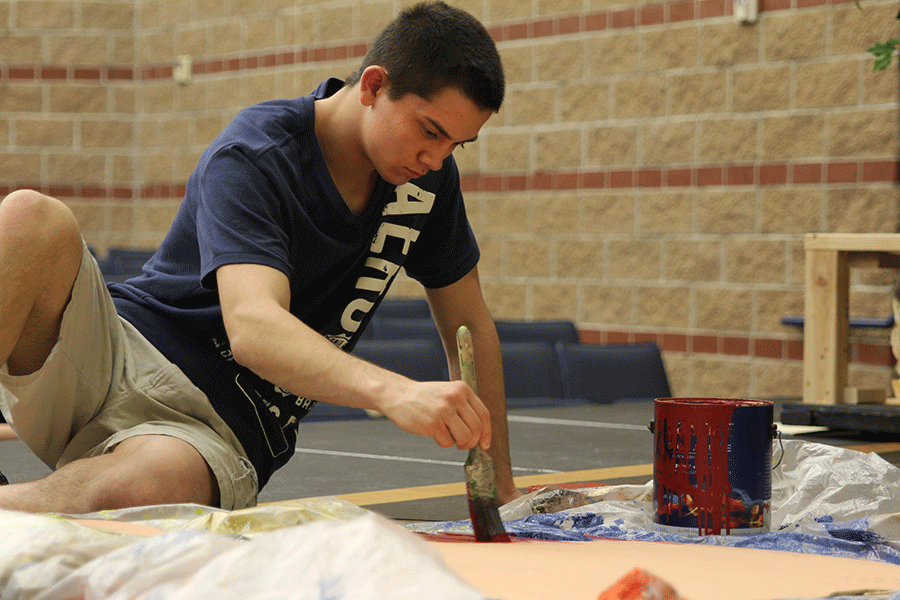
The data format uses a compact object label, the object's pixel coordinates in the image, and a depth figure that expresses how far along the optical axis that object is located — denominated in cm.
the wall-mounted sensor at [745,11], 1039
